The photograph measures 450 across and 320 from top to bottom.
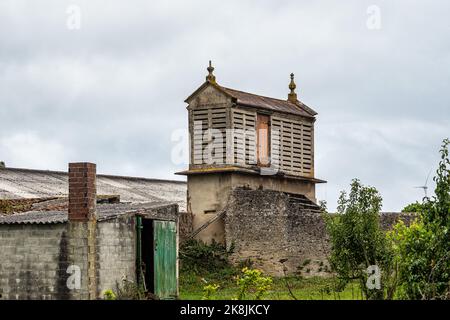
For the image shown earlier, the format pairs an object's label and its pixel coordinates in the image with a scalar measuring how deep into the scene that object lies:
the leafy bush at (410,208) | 37.81
